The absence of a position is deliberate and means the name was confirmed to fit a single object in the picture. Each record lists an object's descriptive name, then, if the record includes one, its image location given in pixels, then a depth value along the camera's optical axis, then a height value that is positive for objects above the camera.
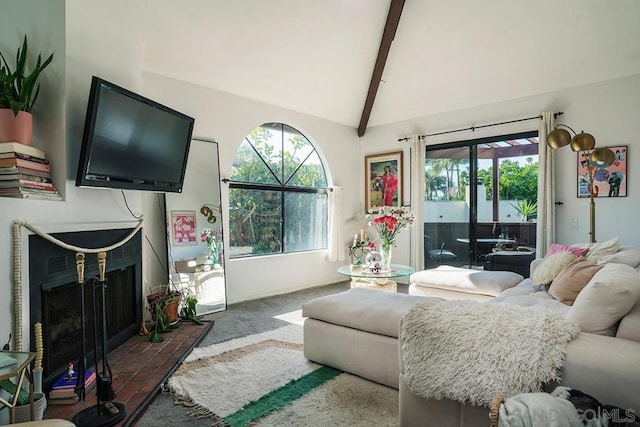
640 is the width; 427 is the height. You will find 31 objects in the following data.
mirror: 3.87 -0.20
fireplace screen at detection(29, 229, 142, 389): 2.12 -0.56
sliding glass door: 4.68 +0.20
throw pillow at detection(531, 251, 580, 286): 2.94 -0.45
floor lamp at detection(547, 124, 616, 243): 3.32 +0.60
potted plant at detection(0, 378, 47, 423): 1.72 -0.93
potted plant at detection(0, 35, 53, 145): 2.09 +0.69
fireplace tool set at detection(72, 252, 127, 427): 1.86 -1.03
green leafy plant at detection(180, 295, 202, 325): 3.66 -0.96
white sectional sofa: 1.31 -0.64
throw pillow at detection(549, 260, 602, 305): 2.39 -0.47
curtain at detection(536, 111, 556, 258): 4.29 +0.27
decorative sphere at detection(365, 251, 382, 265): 4.12 -0.51
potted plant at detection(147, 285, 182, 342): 3.27 -0.89
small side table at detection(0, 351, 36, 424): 1.38 -0.60
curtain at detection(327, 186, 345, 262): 5.76 -0.23
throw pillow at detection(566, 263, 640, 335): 1.51 -0.38
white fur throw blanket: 1.40 -0.57
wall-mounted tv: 2.36 +0.55
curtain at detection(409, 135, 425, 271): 5.49 +0.17
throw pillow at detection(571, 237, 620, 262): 2.98 -0.32
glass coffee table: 3.87 -0.66
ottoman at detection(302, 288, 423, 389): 2.29 -0.81
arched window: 4.71 +0.27
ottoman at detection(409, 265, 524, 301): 3.54 -0.72
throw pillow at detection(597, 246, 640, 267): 2.57 -0.34
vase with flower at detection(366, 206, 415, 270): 4.11 -0.12
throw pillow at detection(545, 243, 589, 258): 3.16 -0.35
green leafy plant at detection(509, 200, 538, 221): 4.58 +0.05
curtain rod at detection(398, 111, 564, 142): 4.35 +1.18
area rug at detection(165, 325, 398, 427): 1.97 -1.10
